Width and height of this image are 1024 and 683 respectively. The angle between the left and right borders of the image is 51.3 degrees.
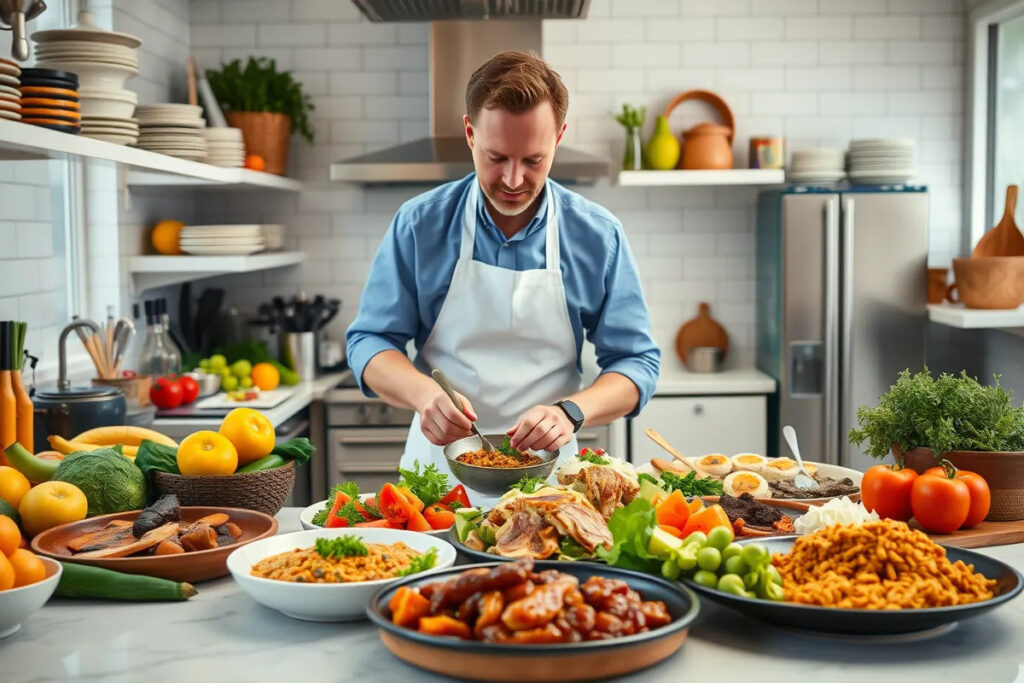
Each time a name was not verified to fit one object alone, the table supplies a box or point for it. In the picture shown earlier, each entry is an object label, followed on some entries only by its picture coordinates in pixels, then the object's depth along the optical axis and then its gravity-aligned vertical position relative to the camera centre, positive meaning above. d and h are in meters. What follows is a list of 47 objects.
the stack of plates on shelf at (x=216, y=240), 4.52 +0.13
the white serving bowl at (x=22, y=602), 1.51 -0.47
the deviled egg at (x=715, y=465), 2.41 -0.45
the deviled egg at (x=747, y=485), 2.21 -0.46
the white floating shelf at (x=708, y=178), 5.12 +0.43
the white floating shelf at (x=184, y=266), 4.46 +0.02
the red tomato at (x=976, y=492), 1.98 -0.42
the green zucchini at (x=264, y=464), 2.15 -0.39
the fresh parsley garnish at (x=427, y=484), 2.03 -0.41
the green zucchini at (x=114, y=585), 1.70 -0.50
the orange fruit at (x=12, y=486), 1.95 -0.39
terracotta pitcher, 5.18 +0.59
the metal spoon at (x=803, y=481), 2.25 -0.45
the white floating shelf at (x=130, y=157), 2.49 +0.34
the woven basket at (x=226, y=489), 2.09 -0.43
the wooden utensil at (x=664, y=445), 2.41 -0.40
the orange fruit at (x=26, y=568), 1.58 -0.44
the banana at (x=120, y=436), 2.55 -0.39
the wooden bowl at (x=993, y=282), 4.57 -0.07
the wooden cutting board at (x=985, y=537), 1.96 -0.50
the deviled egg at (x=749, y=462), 2.39 -0.44
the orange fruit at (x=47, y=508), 1.93 -0.43
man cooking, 2.83 -0.09
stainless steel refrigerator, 4.95 -0.17
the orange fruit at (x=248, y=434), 2.15 -0.33
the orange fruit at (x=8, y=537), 1.61 -0.40
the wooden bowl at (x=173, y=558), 1.75 -0.47
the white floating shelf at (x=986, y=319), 4.53 -0.22
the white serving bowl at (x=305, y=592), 1.55 -0.47
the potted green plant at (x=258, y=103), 5.09 +0.81
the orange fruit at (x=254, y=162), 4.85 +0.49
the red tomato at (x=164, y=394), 4.15 -0.48
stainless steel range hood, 4.73 +0.65
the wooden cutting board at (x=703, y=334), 5.52 -0.34
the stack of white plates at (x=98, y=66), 3.12 +0.61
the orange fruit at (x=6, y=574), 1.53 -0.44
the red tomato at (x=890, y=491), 2.00 -0.42
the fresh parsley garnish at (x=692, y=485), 2.17 -0.44
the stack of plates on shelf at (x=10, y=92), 2.44 +0.42
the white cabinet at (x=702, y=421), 4.98 -0.71
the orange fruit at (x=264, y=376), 4.70 -0.47
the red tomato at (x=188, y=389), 4.23 -0.47
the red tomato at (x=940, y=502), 1.94 -0.43
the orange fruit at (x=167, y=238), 4.60 +0.14
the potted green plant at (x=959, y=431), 2.07 -0.33
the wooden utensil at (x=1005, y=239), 4.75 +0.13
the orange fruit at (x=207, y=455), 2.09 -0.36
